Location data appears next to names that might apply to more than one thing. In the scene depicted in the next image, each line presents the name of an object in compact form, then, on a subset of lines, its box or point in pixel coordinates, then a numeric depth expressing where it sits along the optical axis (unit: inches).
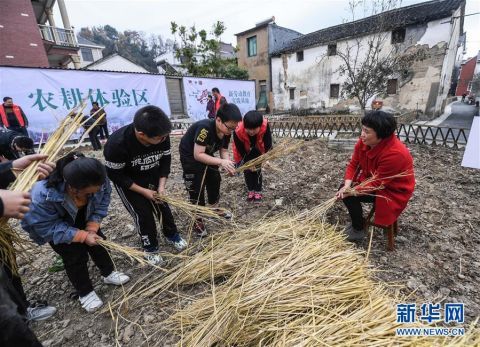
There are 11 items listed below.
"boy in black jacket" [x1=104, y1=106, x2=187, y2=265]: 70.8
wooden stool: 87.9
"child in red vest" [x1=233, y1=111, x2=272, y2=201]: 120.9
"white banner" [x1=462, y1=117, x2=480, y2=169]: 135.3
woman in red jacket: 80.0
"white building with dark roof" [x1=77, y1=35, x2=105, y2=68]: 1037.9
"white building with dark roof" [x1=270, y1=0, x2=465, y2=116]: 480.1
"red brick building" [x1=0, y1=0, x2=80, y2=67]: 432.5
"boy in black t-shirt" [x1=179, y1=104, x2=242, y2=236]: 90.7
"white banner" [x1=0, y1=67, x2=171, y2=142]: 244.4
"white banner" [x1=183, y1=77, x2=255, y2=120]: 387.2
